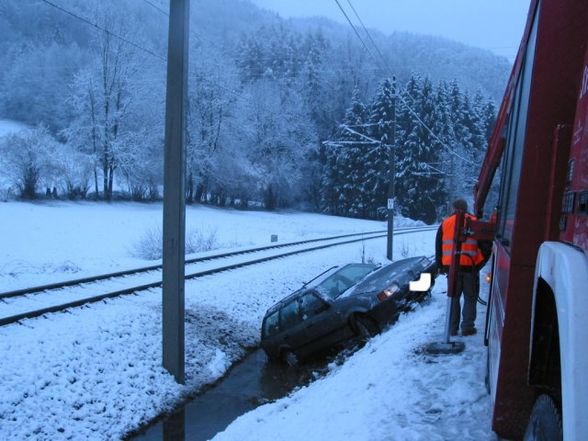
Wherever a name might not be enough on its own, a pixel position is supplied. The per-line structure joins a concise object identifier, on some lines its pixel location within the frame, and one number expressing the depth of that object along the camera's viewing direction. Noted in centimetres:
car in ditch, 933
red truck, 157
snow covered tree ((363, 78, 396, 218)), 5319
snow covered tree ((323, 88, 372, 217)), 5909
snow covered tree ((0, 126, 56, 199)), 3684
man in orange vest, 631
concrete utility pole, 820
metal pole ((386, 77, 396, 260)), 2005
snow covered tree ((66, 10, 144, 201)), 4347
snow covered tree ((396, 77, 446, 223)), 5536
